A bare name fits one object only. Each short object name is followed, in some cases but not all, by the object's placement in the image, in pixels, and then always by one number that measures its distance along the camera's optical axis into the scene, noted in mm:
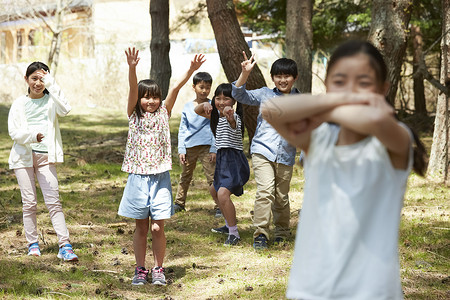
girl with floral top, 5035
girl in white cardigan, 5812
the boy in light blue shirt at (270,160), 5961
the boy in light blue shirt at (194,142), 7754
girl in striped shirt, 6461
